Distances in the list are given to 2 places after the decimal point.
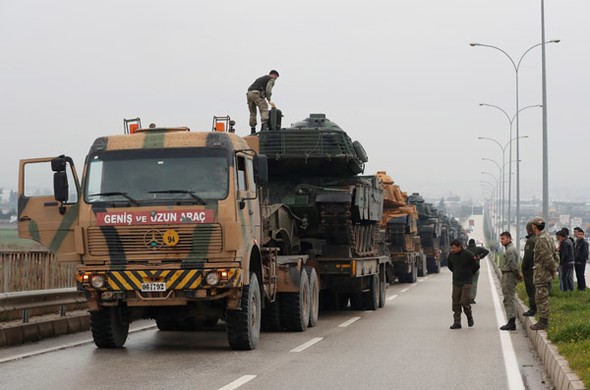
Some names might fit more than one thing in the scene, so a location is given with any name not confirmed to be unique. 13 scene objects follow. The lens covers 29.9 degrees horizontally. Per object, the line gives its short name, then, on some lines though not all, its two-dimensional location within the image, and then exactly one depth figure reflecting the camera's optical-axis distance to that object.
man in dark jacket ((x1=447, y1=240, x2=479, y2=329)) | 19.17
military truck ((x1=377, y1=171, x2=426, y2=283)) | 38.12
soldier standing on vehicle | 21.02
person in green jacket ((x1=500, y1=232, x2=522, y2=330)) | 18.58
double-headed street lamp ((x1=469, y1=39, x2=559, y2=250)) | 45.31
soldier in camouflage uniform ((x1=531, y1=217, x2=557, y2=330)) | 15.88
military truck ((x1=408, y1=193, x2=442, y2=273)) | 49.97
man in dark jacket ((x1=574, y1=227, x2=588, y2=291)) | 26.06
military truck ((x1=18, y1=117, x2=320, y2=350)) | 14.14
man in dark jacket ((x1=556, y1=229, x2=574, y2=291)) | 24.80
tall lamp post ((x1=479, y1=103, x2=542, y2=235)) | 56.31
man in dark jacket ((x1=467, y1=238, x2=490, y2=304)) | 24.88
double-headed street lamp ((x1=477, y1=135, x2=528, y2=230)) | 64.49
